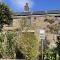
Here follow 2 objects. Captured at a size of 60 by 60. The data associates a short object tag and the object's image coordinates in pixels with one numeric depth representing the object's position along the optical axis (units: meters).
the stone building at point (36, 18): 12.18
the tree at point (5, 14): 7.99
